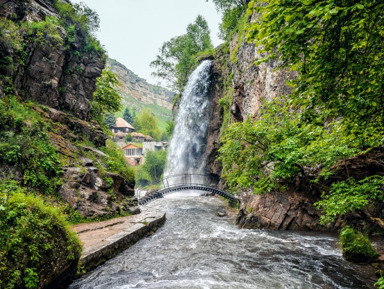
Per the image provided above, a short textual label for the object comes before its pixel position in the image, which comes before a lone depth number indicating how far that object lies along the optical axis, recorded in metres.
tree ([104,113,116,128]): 67.55
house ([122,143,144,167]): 59.34
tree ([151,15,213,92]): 38.09
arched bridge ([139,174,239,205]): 19.38
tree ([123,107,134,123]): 86.49
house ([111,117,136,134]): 70.44
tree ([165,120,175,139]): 36.57
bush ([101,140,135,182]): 13.90
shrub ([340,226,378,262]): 6.84
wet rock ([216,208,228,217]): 16.03
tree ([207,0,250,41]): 25.68
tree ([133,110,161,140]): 76.94
